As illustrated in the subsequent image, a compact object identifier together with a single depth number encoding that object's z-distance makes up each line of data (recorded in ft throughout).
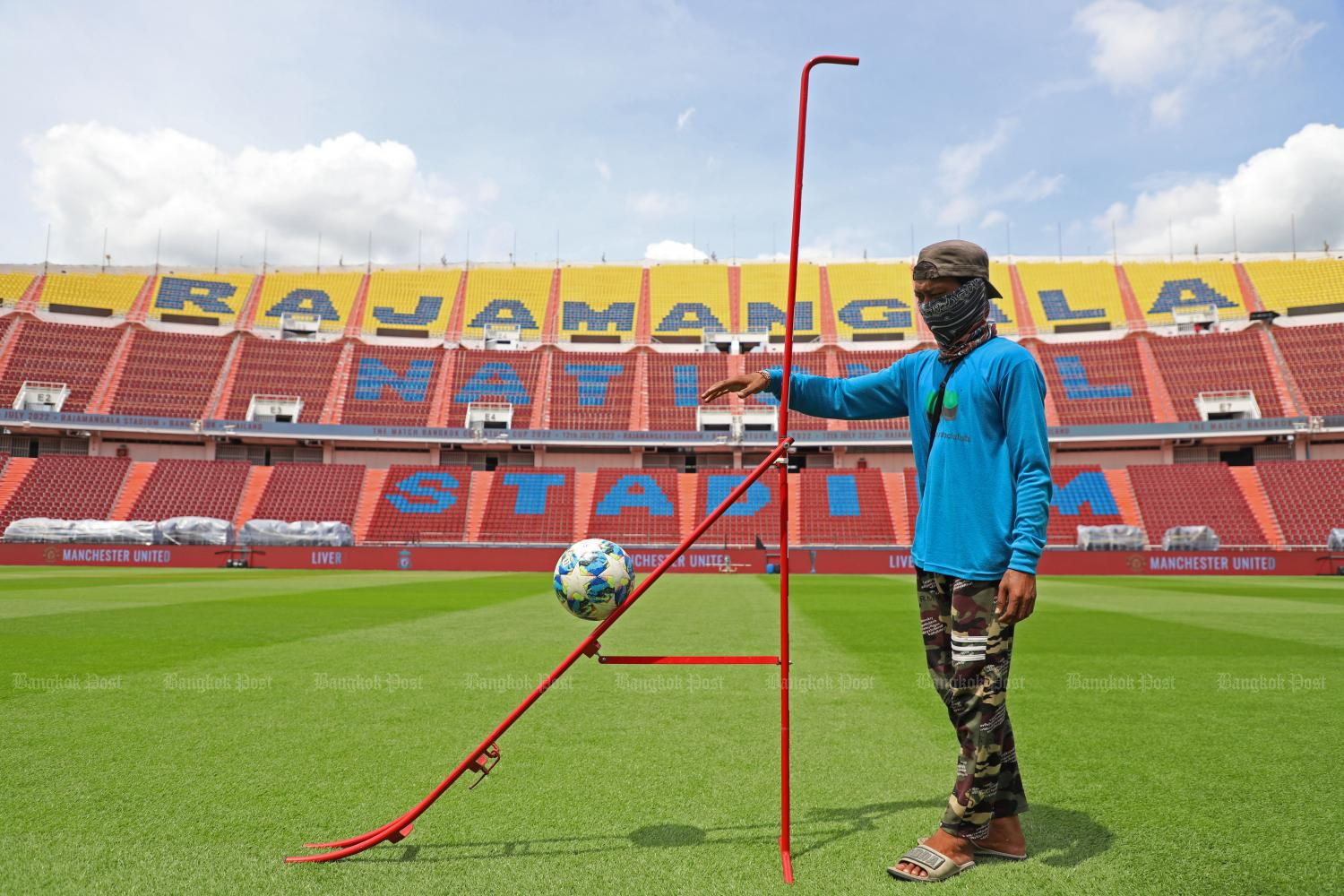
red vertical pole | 10.27
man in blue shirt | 9.93
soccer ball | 10.98
